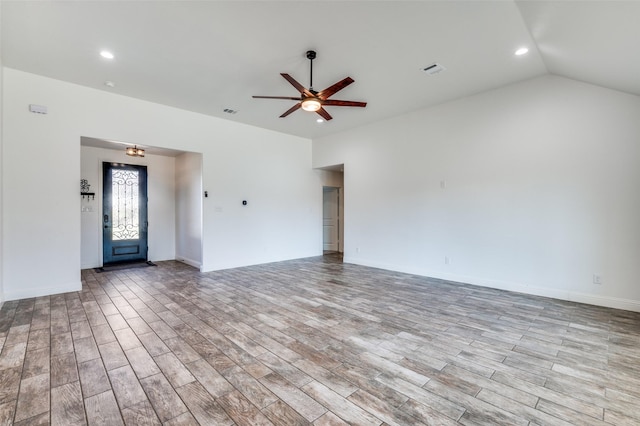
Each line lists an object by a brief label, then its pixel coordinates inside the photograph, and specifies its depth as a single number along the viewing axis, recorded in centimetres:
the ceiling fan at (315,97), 342
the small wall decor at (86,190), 623
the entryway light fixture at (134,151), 629
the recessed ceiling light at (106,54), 364
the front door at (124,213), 659
